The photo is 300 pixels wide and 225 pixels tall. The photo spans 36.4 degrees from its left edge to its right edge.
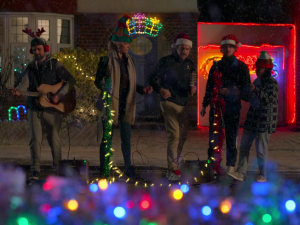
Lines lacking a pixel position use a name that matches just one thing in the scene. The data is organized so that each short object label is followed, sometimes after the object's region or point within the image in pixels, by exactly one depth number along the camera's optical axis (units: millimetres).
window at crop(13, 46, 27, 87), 13484
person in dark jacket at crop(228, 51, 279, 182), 6492
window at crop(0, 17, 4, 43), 13409
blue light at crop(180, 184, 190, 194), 5704
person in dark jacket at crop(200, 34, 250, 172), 6684
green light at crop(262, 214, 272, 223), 4121
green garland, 6246
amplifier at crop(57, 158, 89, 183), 5980
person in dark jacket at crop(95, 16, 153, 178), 6410
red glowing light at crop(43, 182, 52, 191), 5540
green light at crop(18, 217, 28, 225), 3995
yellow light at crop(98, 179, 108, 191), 5408
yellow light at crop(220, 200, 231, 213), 4659
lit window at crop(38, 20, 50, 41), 13508
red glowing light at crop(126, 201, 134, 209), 4460
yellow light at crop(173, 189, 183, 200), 5001
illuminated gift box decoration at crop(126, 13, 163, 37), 13516
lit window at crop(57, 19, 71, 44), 13656
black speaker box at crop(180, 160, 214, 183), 6512
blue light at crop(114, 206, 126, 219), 4023
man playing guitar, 6469
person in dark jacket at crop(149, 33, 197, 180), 6762
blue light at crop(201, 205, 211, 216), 4379
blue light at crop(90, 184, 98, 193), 5340
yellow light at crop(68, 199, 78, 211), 4398
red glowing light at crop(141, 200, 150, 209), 4510
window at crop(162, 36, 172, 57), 13844
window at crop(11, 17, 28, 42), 13422
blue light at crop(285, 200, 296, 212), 4402
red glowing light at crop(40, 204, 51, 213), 4463
